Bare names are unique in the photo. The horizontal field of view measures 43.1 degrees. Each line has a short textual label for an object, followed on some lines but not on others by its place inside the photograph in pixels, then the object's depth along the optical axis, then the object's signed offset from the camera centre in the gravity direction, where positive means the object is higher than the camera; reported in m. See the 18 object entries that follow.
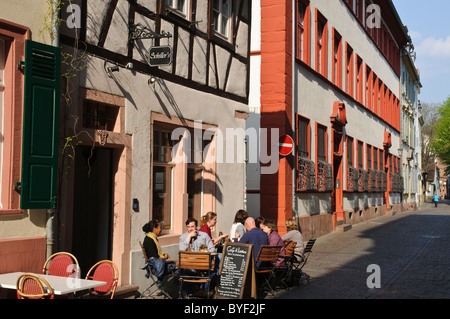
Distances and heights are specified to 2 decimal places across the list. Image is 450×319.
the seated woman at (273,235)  9.86 -0.77
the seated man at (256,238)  9.59 -0.78
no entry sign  15.58 +1.30
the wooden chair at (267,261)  9.21 -1.14
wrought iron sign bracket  8.93 +2.51
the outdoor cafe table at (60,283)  5.77 -0.98
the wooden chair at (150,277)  8.53 -1.33
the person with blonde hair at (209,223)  10.09 -0.57
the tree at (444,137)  59.71 +5.93
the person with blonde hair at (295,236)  10.75 -0.85
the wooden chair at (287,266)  9.87 -1.29
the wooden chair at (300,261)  10.28 -1.27
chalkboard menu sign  8.46 -1.19
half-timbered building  7.98 +1.14
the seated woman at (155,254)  8.42 -0.94
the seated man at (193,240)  9.05 -0.78
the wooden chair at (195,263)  8.35 -1.06
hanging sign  8.98 +2.17
